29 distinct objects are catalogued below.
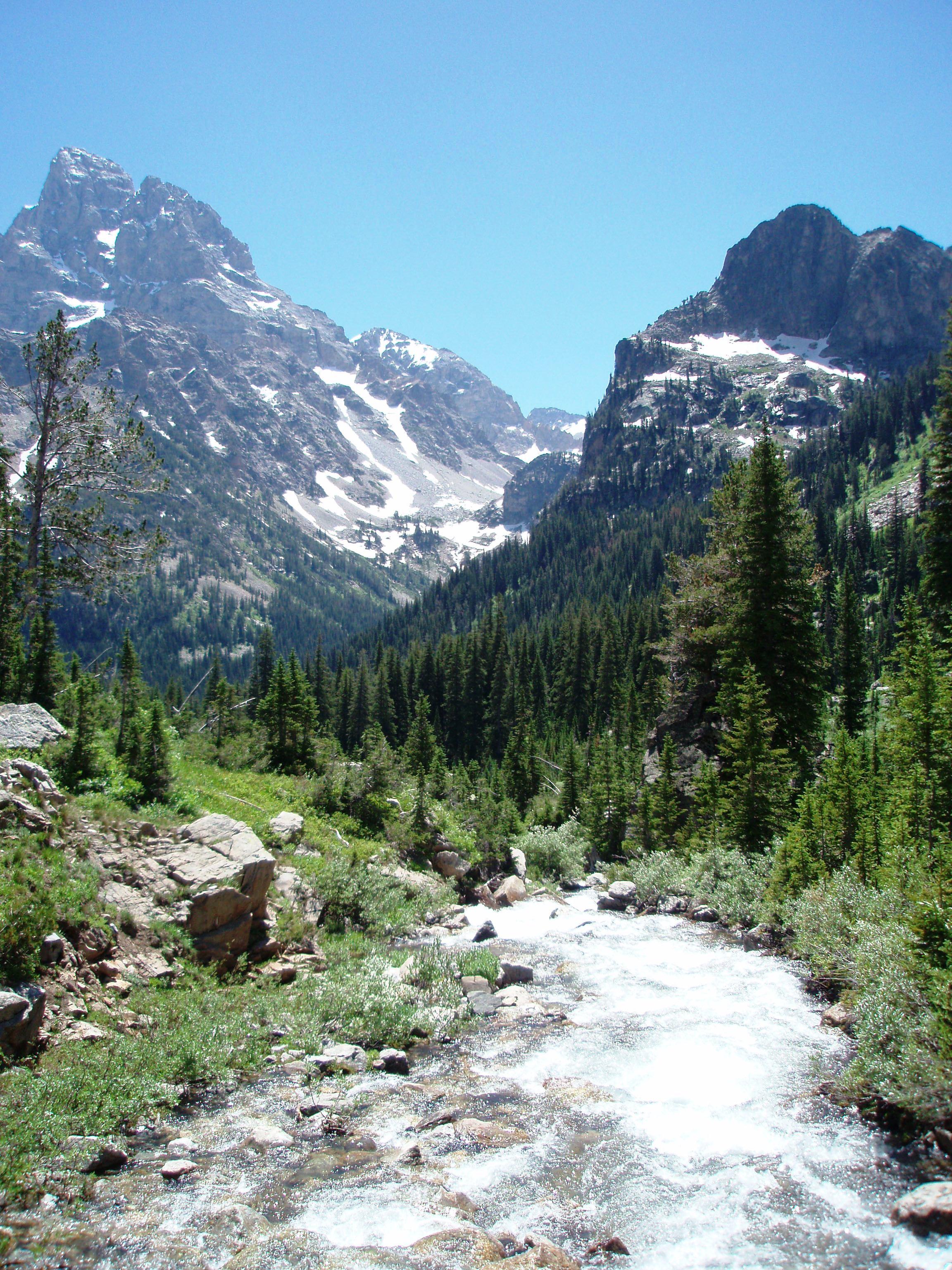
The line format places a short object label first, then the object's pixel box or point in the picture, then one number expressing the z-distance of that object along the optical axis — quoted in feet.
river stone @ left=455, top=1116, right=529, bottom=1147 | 27.12
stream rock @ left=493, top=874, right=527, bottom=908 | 83.66
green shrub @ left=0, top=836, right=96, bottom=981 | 28.86
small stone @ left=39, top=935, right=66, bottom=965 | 30.81
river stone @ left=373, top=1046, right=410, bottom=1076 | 34.63
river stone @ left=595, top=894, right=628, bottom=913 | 74.23
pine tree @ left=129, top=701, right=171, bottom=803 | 52.60
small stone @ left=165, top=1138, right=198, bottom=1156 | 25.67
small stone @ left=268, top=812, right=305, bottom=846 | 64.80
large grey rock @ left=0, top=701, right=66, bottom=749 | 47.73
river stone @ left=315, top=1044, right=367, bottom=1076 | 34.24
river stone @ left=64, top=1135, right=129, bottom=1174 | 23.31
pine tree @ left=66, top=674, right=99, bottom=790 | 48.85
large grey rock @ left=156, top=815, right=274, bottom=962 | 42.47
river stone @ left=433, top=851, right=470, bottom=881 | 89.45
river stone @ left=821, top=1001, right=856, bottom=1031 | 34.30
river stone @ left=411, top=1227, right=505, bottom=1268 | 20.34
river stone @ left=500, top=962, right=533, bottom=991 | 48.85
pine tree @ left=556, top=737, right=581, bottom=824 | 132.16
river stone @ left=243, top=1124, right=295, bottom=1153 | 26.73
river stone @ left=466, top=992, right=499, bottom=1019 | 42.80
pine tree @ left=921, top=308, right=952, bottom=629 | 73.61
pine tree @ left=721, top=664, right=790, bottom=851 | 66.13
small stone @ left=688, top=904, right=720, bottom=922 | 61.31
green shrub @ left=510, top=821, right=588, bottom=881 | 100.22
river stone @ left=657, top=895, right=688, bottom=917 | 67.36
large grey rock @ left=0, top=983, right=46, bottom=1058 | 26.16
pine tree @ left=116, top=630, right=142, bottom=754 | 82.09
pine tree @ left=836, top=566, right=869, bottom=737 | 193.98
